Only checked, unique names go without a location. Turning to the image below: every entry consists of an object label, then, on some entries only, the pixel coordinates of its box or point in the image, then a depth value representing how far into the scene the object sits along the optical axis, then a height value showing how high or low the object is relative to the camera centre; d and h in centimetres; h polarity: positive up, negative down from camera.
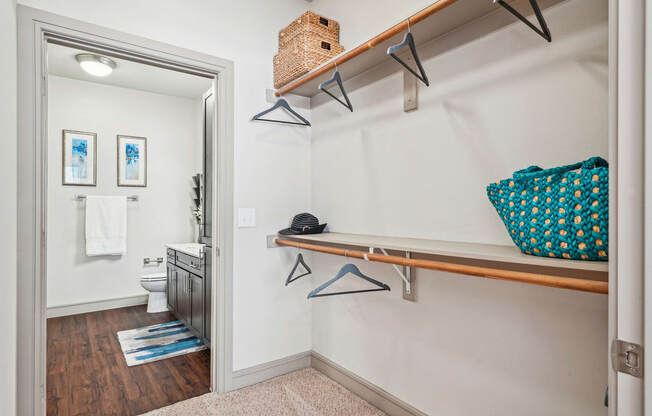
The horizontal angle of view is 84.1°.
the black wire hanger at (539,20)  111 +61
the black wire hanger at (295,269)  233 -41
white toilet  394 -91
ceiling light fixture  342 +139
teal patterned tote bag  93 +0
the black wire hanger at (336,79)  181 +66
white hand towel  400 -20
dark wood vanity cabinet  292 -76
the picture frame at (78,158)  395 +55
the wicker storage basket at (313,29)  214 +110
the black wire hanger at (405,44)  142 +64
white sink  310 -39
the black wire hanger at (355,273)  188 -34
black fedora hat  222 -11
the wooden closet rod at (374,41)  138 +76
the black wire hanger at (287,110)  228 +62
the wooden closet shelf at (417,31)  139 +78
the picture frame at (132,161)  427 +56
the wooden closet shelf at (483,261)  93 -17
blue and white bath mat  288 -117
